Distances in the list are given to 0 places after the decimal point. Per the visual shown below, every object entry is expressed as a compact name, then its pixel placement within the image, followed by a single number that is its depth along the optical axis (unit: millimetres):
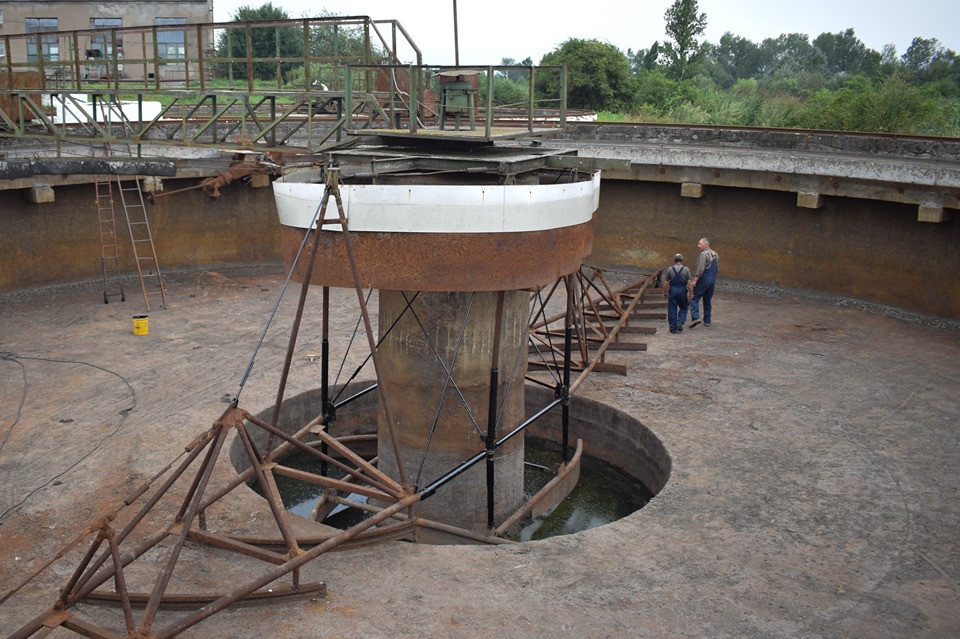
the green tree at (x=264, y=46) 44903
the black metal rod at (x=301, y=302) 8492
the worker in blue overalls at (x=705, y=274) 16688
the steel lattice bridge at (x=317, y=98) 10875
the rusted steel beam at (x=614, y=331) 13500
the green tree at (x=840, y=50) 102125
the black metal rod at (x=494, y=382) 10390
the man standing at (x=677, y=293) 16344
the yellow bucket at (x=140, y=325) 15828
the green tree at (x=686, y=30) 51094
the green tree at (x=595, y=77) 38938
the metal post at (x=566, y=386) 12312
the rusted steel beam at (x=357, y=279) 8266
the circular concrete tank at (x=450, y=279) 9484
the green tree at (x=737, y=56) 104875
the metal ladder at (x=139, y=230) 20239
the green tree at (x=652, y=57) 59656
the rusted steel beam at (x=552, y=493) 11445
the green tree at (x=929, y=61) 61578
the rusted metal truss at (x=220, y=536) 7051
